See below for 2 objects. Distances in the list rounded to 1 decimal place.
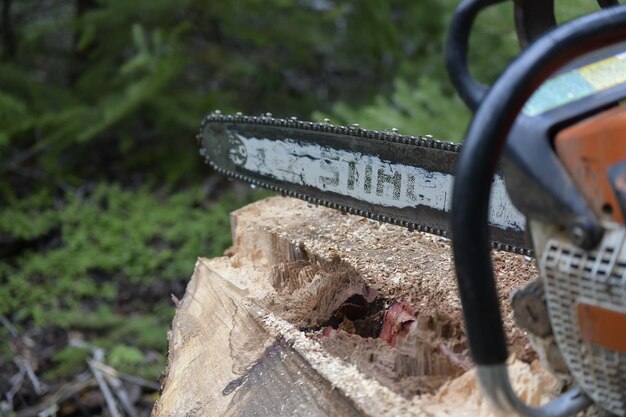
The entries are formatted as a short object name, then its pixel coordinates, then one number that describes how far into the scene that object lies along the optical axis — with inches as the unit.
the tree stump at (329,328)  37.9
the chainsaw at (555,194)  26.5
